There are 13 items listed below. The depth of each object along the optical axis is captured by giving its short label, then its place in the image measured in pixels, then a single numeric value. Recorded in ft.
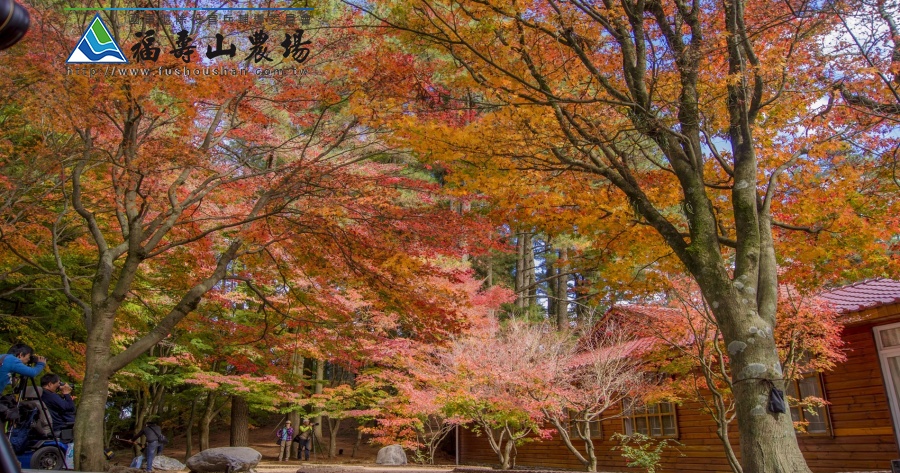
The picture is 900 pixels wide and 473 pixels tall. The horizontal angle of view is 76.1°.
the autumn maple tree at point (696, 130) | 16.28
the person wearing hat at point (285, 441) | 67.92
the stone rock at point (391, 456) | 57.88
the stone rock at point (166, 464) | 54.54
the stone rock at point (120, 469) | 24.98
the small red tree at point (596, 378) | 37.24
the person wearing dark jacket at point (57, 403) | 20.45
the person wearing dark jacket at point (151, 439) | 38.81
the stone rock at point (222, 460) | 36.88
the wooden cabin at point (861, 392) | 31.58
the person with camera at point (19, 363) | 17.98
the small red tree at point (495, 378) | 38.37
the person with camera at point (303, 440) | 67.51
